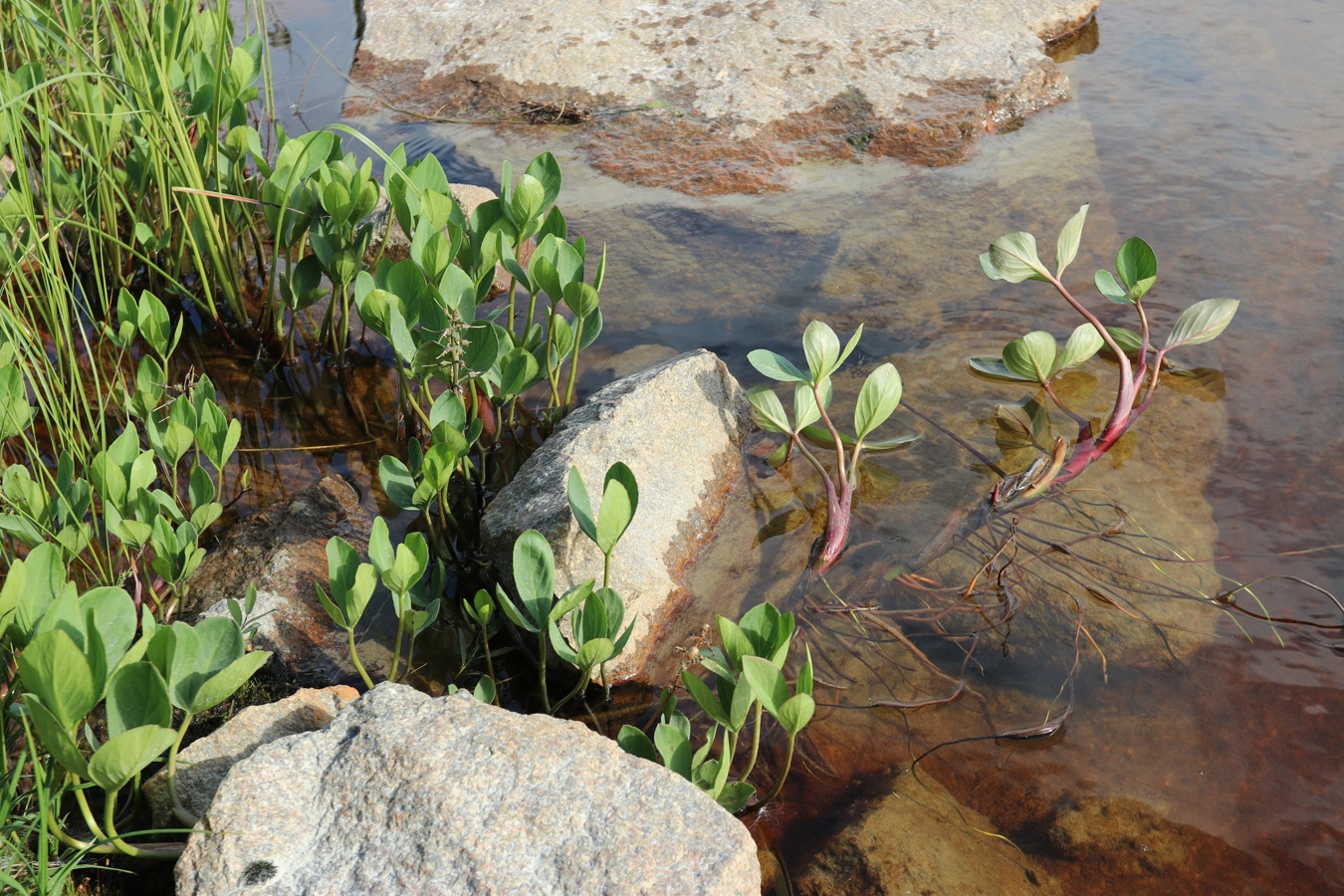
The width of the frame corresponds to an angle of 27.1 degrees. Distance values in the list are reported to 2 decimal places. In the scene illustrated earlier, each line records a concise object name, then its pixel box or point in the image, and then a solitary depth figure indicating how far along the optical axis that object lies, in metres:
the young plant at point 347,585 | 1.81
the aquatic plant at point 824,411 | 2.01
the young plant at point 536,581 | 1.82
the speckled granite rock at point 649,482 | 1.92
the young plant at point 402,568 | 1.82
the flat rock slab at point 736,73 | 2.55
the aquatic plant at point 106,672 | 1.63
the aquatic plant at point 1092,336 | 2.07
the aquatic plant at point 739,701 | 1.74
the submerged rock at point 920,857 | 1.77
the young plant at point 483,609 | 1.85
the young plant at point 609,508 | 1.81
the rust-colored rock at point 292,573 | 1.92
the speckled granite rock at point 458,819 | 1.66
